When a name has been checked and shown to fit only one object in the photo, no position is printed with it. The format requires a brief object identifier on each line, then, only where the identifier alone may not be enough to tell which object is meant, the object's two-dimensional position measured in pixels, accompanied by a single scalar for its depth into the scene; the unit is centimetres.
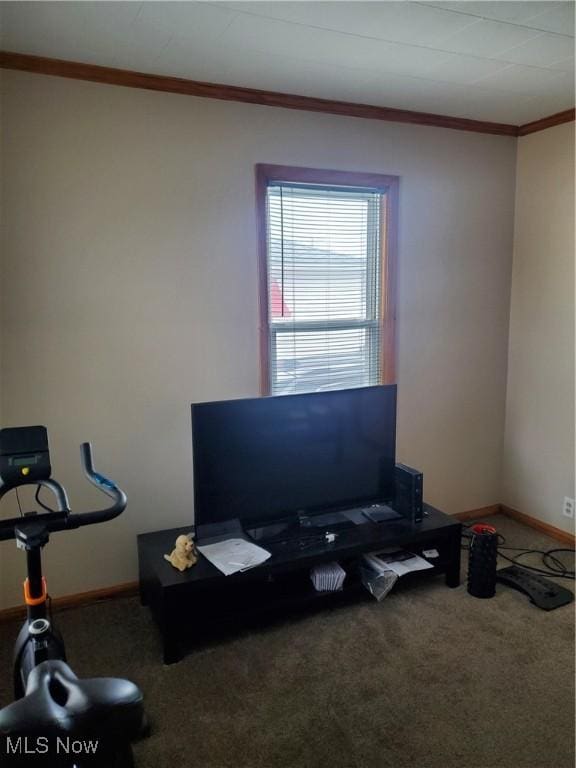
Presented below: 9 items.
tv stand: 240
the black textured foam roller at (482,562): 282
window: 309
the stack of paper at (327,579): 272
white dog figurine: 246
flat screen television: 260
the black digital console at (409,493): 293
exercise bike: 123
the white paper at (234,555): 247
